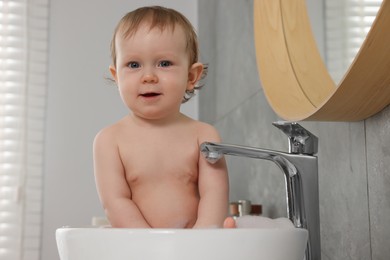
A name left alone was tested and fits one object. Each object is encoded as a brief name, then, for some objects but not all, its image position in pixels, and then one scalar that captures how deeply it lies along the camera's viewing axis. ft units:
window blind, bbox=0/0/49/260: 9.73
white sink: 3.01
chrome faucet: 3.78
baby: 3.94
